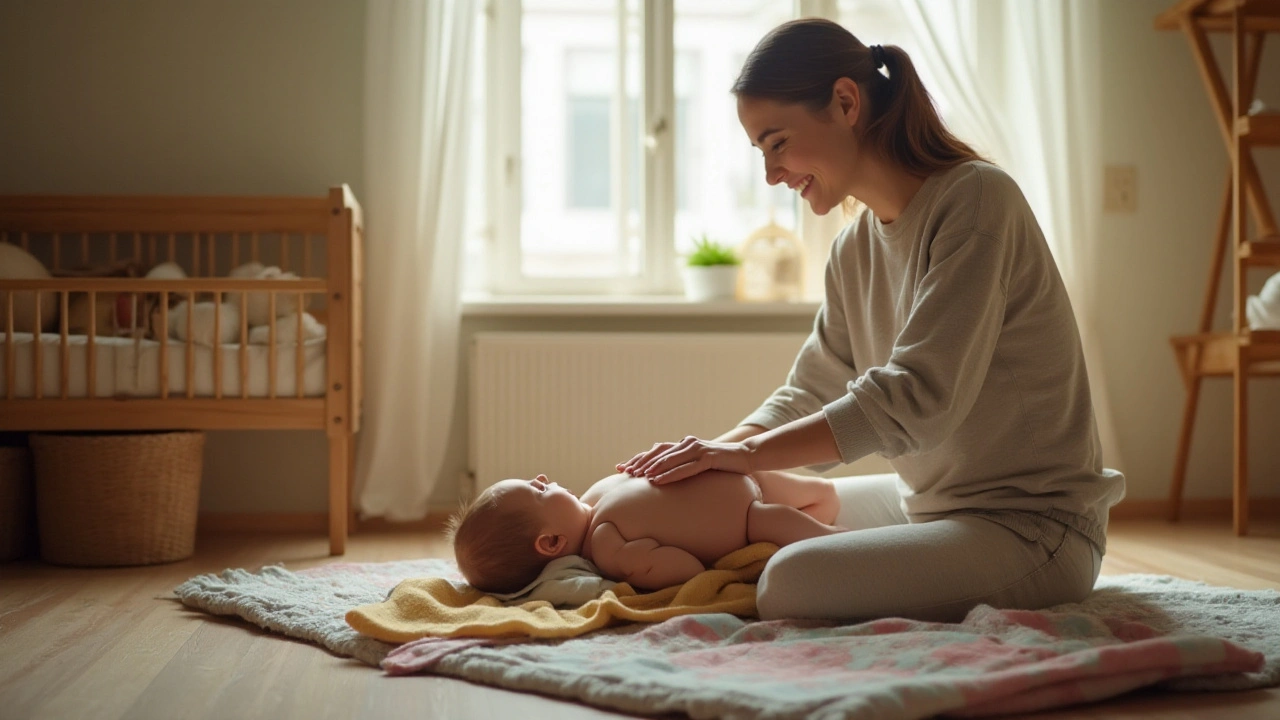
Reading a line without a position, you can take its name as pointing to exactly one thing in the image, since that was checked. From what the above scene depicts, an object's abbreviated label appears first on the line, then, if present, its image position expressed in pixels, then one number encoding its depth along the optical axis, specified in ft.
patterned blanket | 3.86
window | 10.39
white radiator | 9.72
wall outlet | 10.59
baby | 5.56
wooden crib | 7.98
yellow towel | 4.98
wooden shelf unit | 9.07
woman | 4.91
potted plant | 10.17
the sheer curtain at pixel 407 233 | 9.56
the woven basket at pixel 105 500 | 7.94
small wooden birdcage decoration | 10.33
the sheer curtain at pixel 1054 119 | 10.11
